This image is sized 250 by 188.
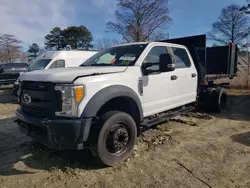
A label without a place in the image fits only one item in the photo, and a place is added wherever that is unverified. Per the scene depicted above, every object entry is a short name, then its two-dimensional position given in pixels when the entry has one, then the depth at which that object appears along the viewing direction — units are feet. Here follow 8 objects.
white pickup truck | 9.41
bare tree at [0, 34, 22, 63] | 132.59
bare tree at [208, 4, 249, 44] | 134.51
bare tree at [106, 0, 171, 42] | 77.51
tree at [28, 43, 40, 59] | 202.18
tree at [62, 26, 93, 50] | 142.31
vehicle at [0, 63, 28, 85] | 48.57
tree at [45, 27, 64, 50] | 147.64
